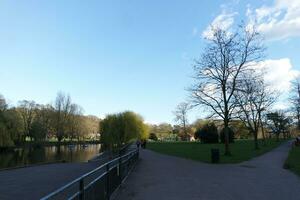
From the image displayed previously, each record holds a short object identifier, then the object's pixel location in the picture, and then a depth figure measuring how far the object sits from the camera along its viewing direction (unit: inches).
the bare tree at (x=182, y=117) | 2045.5
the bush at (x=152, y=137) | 2715.9
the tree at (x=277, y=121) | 1393.3
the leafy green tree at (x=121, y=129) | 1638.2
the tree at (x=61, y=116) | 2205.2
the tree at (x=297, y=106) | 1011.2
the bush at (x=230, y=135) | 1438.9
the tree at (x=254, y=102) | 935.8
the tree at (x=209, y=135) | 1482.4
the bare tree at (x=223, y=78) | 698.6
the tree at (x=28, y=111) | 2122.7
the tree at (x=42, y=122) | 2054.6
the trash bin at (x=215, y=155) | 518.6
